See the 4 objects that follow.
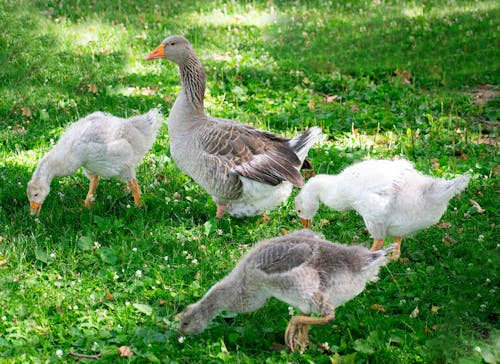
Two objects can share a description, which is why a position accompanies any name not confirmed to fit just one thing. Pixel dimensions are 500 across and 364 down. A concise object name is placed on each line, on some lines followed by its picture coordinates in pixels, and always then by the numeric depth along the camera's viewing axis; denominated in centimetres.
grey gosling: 474
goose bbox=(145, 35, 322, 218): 668
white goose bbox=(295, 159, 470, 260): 568
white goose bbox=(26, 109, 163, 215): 677
